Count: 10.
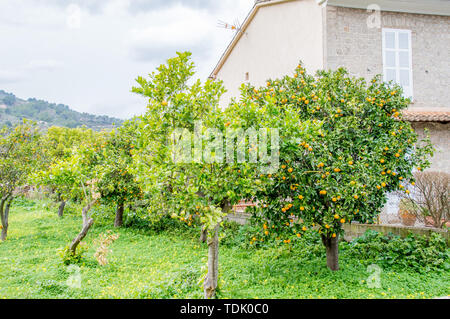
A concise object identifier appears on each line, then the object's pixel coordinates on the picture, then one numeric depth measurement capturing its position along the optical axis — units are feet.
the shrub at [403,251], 20.38
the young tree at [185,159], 13.58
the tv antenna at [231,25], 50.69
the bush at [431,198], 24.80
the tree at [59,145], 29.50
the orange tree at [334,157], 17.44
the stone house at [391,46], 32.58
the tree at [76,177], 24.77
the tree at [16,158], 33.12
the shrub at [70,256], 24.32
